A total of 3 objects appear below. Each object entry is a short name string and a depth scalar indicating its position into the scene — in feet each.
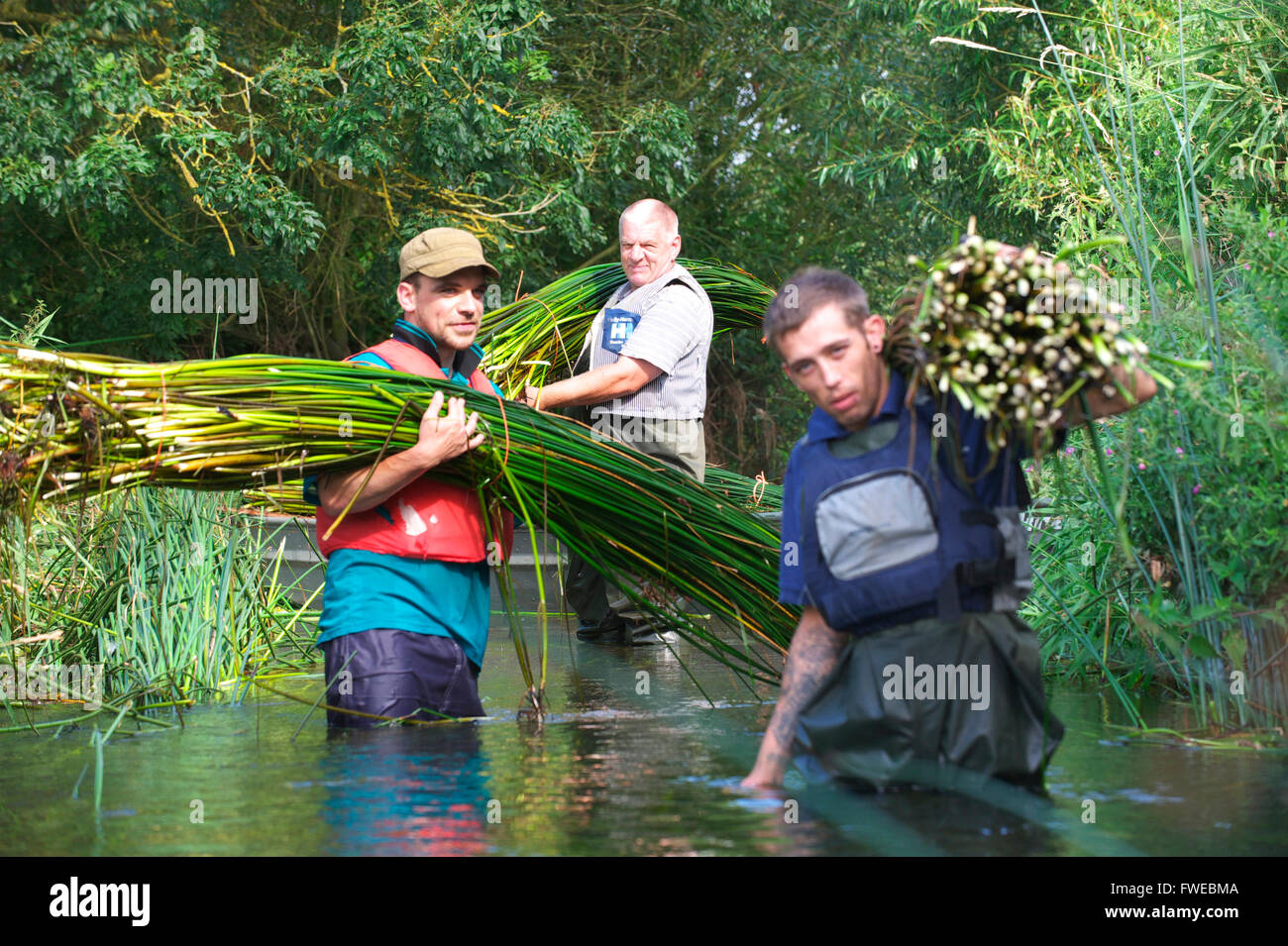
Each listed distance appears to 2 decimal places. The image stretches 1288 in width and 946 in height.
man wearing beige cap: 13.78
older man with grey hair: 18.28
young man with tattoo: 10.00
